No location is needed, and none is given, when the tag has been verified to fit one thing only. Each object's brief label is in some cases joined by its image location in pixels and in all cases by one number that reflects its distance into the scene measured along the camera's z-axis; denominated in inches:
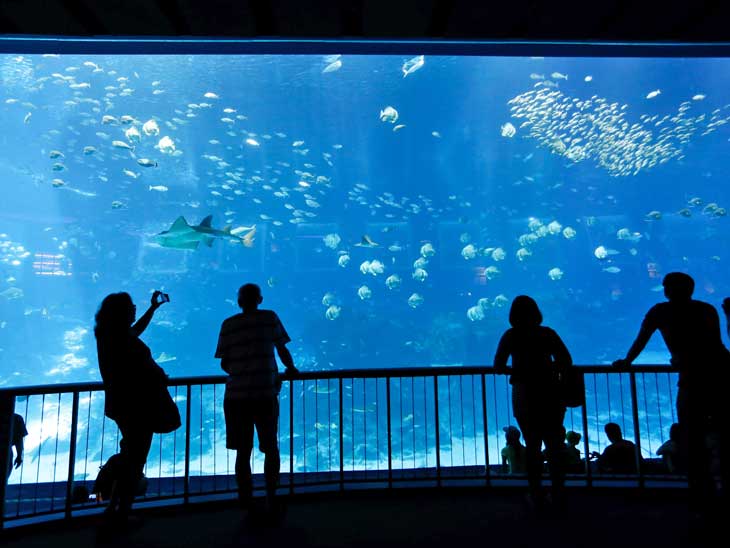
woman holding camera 111.6
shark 714.2
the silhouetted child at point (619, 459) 179.5
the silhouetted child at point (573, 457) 185.6
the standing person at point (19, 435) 175.0
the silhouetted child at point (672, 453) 171.3
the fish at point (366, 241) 862.5
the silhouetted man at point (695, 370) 106.5
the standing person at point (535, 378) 119.7
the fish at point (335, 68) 1356.5
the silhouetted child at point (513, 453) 192.5
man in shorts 121.6
